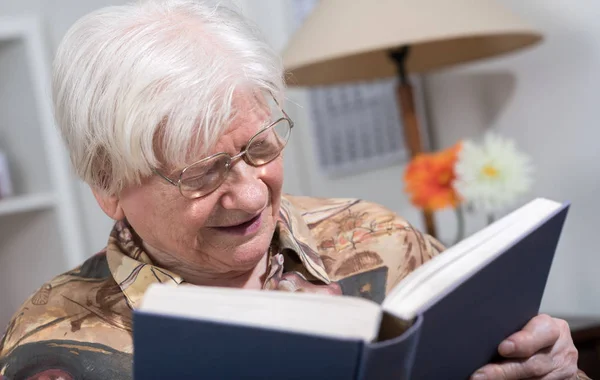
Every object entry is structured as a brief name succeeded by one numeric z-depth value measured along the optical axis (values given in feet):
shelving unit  7.41
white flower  6.27
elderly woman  4.07
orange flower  6.46
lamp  6.10
